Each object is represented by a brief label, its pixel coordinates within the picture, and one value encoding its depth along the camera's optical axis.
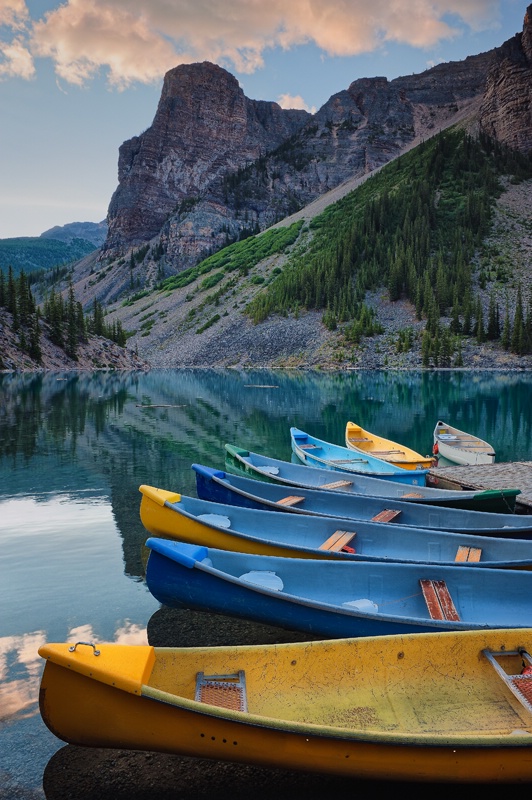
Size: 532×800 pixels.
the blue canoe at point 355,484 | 13.33
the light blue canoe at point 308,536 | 9.77
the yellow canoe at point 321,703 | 4.71
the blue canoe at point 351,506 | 11.78
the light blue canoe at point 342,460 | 17.67
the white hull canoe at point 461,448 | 22.77
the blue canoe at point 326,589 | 7.54
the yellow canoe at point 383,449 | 20.11
